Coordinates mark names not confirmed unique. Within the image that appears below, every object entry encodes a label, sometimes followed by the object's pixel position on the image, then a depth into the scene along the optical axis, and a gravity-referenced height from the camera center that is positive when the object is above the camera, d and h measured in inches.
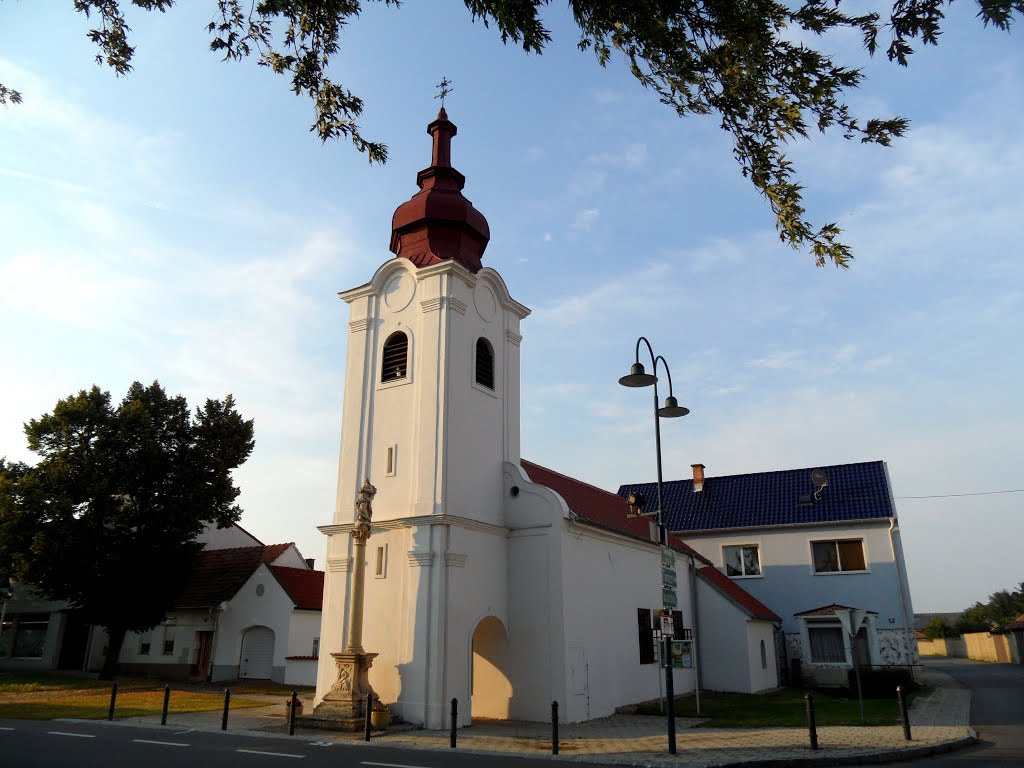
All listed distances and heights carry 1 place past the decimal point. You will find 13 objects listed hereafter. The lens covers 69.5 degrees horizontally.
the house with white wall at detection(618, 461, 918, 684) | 1115.9 +134.6
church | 674.8 +100.1
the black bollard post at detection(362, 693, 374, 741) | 555.6 -55.1
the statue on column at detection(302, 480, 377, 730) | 606.9 -27.7
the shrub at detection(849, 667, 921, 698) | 920.3 -52.9
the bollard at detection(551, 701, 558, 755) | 500.7 -58.5
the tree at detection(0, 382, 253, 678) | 1060.5 +194.7
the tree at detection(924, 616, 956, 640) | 2994.6 +29.5
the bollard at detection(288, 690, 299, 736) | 574.7 -52.9
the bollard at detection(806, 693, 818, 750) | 483.2 -55.6
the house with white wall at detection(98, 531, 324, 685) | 1096.2 +15.3
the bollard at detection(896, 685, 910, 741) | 521.0 -51.3
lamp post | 525.2 +177.6
